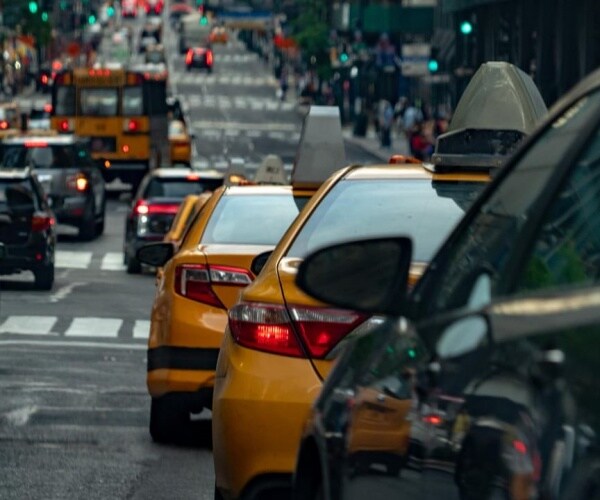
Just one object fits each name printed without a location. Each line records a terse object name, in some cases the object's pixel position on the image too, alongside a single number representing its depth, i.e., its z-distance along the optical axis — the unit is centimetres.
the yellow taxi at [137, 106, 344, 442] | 1085
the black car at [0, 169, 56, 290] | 2661
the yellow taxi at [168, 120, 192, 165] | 5856
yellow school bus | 5172
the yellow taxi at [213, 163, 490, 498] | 707
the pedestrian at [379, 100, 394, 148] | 7231
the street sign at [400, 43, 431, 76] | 6800
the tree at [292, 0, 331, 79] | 9984
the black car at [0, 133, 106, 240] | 3700
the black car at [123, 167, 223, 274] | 3158
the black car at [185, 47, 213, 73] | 12962
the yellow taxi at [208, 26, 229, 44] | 16050
